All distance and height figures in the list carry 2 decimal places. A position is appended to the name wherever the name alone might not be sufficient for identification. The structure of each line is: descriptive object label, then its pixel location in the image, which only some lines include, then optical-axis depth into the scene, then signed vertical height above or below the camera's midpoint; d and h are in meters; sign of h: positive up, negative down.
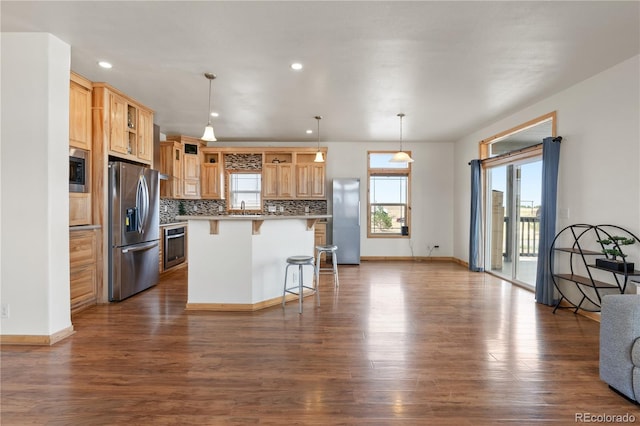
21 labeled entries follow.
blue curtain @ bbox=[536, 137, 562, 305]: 4.06 -0.07
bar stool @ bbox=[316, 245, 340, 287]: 4.83 -0.67
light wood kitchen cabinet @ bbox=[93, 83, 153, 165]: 3.99 +1.09
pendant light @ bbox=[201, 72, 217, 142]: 3.70 +0.85
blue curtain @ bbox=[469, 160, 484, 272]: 6.19 -0.20
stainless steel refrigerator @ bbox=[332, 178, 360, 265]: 6.97 -0.28
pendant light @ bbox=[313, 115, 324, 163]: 5.65 +0.87
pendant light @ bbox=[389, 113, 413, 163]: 5.15 +0.78
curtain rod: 4.07 +0.89
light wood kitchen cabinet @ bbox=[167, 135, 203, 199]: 6.86 +0.90
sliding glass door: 4.95 -0.18
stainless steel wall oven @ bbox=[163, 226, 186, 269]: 5.73 -0.76
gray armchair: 2.01 -0.88
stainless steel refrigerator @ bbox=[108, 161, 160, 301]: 4.10 -0.32
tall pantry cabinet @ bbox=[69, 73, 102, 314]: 3.66 -0.26
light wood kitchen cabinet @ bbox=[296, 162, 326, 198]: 7.22 +0.61
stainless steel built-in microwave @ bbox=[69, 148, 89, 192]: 3.69 +0.40
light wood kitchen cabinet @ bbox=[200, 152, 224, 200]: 7.31 +0.58
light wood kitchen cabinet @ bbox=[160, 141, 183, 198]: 6.46 +0.75
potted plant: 3.11 -0.46
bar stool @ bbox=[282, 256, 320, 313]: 3.75 -0.66
